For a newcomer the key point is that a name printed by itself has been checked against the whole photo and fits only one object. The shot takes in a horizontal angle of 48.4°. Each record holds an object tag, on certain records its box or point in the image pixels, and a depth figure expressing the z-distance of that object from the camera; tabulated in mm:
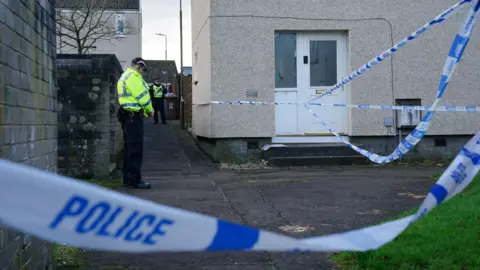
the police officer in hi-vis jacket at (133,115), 7707
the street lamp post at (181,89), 17962
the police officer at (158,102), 19375
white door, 11203
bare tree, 20359
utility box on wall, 11102
